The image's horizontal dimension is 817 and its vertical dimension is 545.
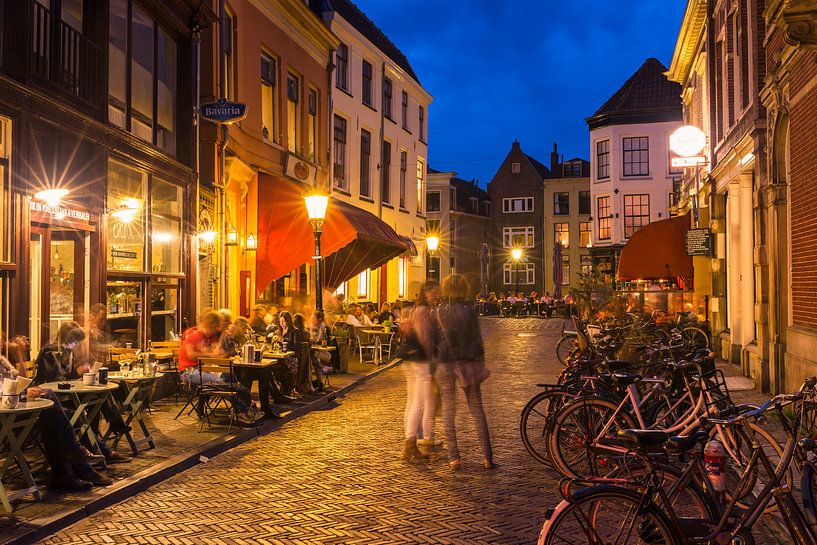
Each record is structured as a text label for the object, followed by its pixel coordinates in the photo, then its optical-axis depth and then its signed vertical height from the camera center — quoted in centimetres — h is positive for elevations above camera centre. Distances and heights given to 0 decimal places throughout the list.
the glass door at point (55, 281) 1023 +7
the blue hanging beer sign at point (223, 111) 1486 +320
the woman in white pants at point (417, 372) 833 -89
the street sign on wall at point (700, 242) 1900 +101
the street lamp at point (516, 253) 5456 +219
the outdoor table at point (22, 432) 614 -109
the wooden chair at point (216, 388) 981 -126
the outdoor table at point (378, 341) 1842 -125
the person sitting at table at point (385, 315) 2114 -75
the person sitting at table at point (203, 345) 1091 -79
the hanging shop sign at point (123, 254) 1229 +51
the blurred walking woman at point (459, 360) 793 -74
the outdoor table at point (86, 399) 754 -106
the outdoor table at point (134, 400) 820 -120
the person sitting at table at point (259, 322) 1688 -74
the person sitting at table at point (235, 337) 1109 -75
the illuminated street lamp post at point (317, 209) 1476 +139
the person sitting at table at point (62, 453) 677 -139
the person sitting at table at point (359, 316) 2012 -74
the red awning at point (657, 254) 2245 +86
